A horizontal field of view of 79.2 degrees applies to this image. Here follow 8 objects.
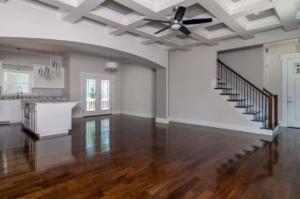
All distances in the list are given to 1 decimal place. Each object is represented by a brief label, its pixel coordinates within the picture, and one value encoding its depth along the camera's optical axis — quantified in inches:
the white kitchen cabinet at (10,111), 267.0
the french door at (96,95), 353.7
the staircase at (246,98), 220.9
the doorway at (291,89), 247.6
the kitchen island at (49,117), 191.3
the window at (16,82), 286.6
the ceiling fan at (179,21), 127.9
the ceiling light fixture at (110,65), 295.0
